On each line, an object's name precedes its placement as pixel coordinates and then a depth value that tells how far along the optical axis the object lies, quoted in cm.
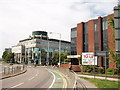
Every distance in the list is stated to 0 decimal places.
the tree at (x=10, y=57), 12669
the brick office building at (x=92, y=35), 5435
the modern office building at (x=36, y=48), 11844
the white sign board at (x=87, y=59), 3050
